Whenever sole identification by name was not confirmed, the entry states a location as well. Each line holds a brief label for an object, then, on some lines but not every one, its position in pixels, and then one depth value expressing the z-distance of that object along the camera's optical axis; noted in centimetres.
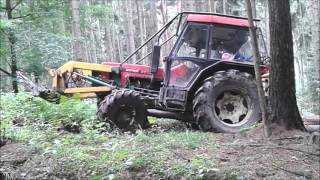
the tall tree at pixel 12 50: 1176
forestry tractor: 908
